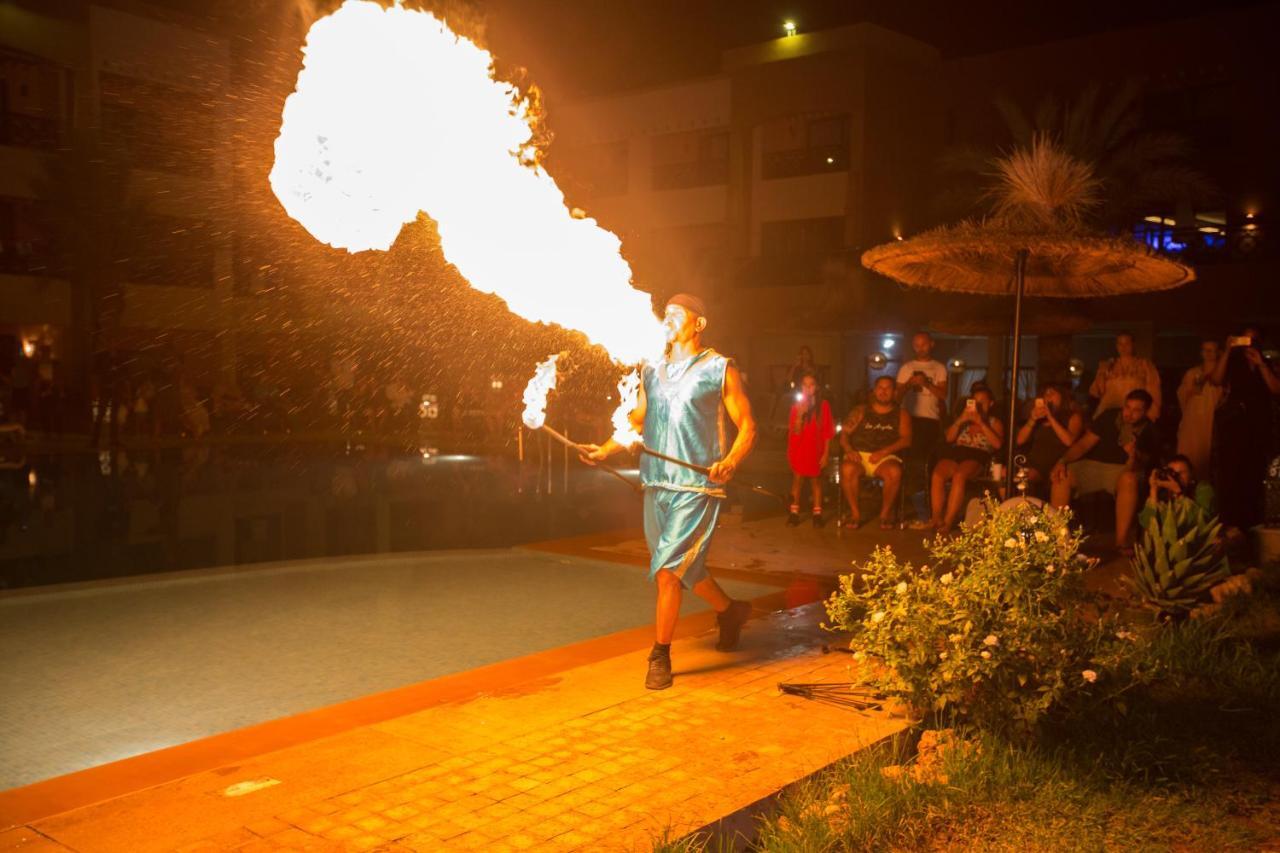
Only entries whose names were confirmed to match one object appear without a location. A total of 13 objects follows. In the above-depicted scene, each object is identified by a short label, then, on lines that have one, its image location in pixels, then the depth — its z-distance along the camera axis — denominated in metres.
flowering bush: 4.68
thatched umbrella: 8.23
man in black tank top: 12.25
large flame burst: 7.22
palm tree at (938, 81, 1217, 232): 26.23
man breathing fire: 6.27
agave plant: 7.03
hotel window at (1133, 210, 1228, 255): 30.42
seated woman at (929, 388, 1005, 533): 11.46
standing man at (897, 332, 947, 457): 12.69
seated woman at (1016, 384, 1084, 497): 10.79
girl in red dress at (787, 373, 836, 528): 12.53
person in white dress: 10.38
